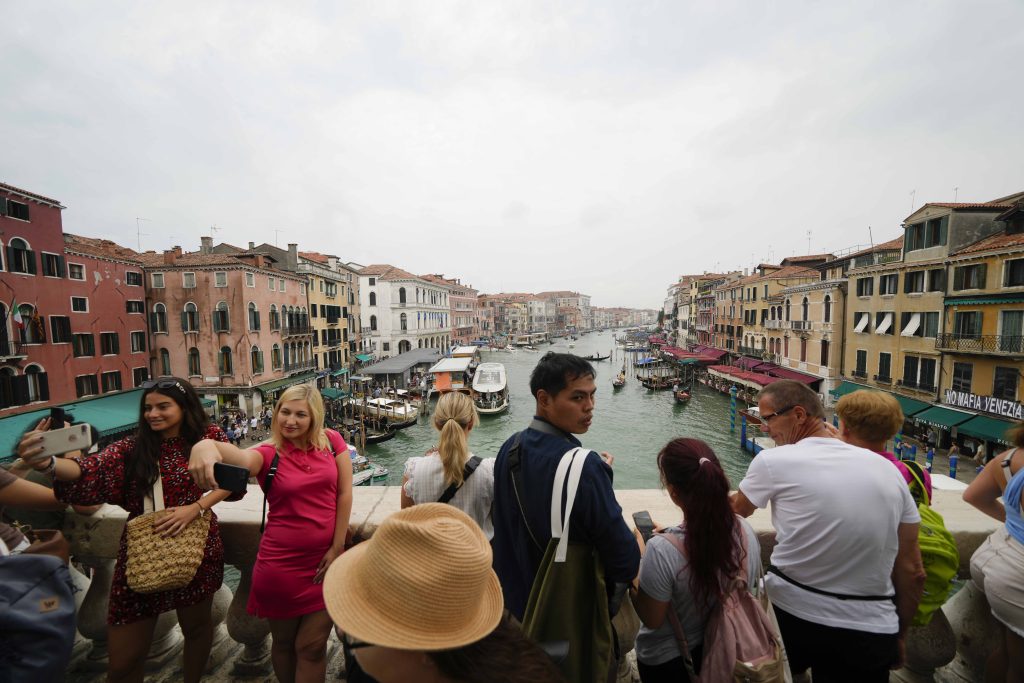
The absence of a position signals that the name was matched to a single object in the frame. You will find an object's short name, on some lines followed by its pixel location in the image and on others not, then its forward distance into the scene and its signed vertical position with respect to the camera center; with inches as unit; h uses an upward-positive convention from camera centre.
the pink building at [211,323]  813.9 -18.5
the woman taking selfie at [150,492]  61.1 -24.0
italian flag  554.3 +0.4
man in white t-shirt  53.9 -29.5
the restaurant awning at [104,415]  477.0 -117.5
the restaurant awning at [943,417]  583.4 -143.1
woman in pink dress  64.7 -31.9
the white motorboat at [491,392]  1007.0 -180.5
